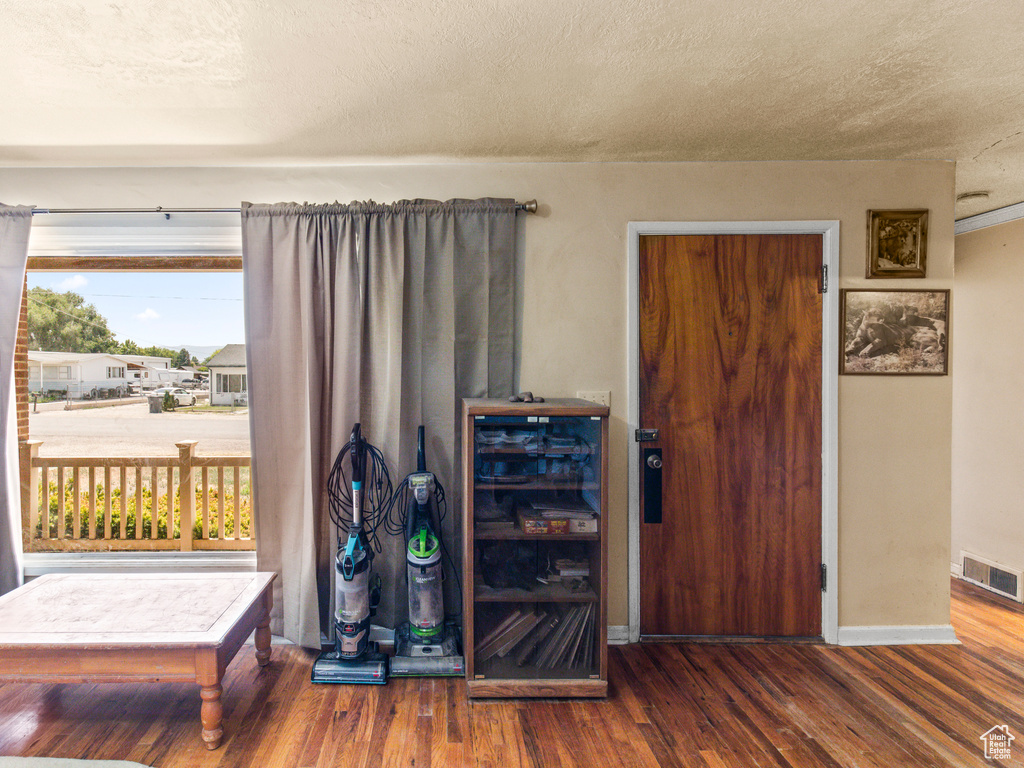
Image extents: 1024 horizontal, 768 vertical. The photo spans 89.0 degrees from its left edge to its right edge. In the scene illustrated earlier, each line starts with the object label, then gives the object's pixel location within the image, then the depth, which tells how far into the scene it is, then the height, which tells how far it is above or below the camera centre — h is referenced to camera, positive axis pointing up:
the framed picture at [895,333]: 2.54 +0.20
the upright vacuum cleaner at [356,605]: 2.25 -1.02
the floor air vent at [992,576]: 3.12 -1.27
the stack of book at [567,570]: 2.21 -0.84
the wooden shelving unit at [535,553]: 2.13 -0.76
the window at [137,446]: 2.78 -0.39
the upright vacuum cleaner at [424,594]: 2.29 -0.99
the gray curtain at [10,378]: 2.55 -0.02
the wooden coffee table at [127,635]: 1.85 -0.95
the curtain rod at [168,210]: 2.54 +0.82
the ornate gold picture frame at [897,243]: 2.54 +0.64
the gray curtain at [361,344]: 2.51 +0.15
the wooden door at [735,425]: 2.58 -0.26
